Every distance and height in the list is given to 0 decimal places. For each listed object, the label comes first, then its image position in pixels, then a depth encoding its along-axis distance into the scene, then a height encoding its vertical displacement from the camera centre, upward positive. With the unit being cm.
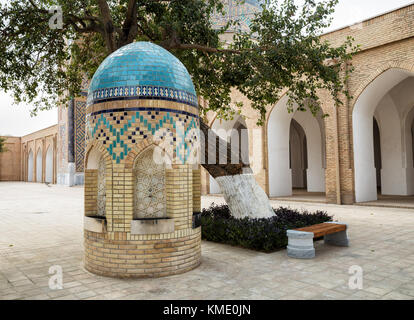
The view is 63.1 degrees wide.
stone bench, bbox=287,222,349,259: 536 -104
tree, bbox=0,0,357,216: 720 +304
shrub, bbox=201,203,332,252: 593 -101
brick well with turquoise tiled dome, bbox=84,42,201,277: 448 +18
